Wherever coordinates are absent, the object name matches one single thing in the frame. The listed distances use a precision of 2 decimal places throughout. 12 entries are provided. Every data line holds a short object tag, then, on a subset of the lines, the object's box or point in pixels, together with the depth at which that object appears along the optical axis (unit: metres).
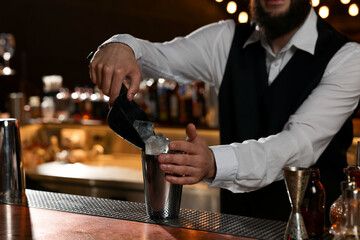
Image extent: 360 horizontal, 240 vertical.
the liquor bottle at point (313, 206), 1.14
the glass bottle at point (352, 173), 1.11
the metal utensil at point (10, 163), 1.58
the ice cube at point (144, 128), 1.26
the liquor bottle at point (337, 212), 0.98
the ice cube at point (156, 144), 1.25
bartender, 1.39
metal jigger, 1.00
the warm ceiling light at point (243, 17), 3.22
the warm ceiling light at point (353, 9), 3.17
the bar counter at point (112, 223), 1.20
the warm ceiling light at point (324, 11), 3.10
